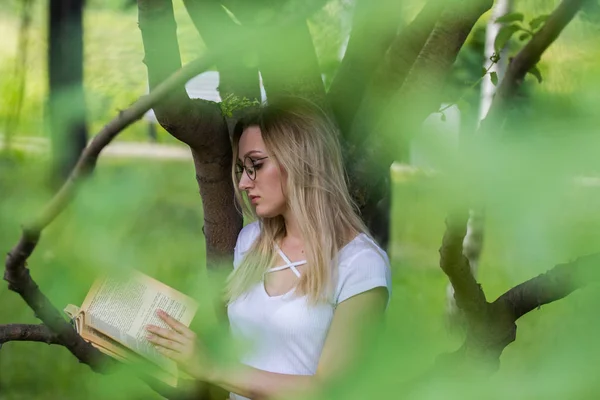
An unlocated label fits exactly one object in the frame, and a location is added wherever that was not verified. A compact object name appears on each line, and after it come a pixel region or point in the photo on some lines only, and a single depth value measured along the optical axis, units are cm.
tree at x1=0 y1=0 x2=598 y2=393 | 318
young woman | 402
